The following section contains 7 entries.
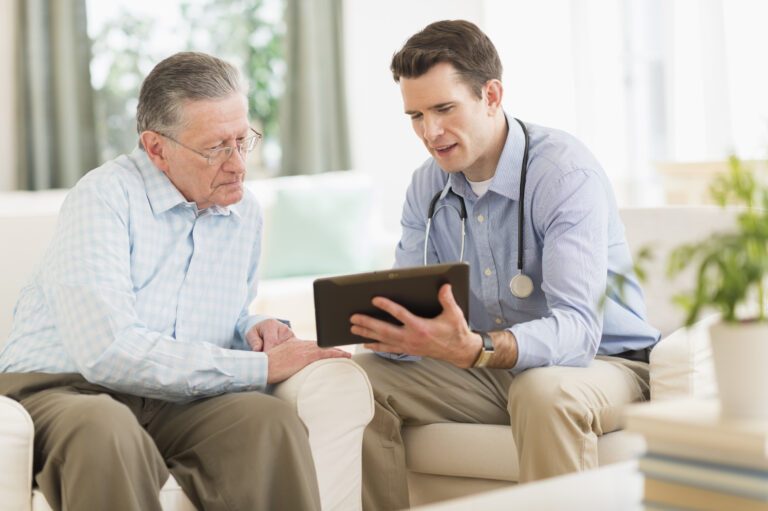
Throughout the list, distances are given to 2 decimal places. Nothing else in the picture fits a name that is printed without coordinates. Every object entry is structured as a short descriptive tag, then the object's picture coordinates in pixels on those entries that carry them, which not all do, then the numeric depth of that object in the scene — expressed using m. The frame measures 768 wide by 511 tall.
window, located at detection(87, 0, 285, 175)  5.50
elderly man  1.85
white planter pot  1.23
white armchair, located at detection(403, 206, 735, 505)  2.16
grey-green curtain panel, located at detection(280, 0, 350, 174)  5.99
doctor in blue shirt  2.07
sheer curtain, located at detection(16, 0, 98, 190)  5.18
